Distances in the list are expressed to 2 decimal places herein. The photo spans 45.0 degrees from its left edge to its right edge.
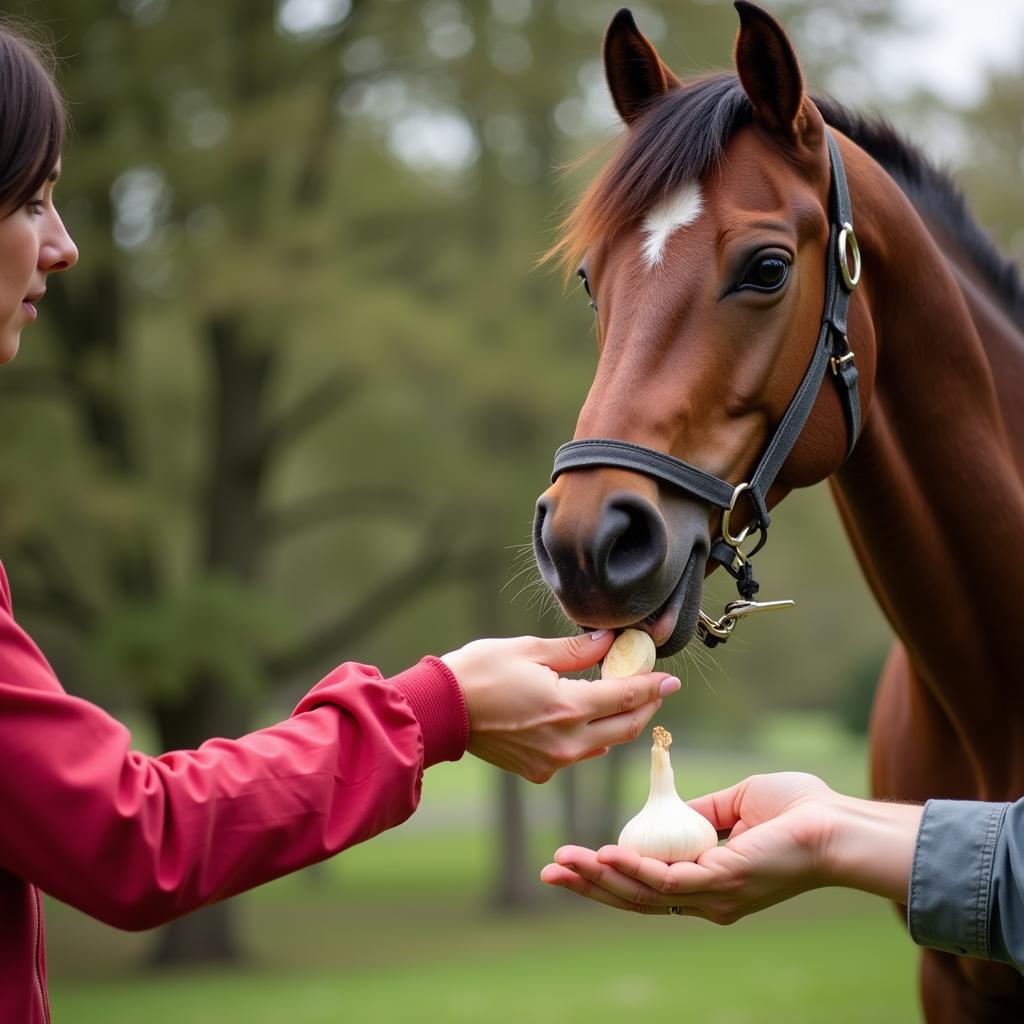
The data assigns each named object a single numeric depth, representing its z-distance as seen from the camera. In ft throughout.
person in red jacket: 5.32
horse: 7.65
